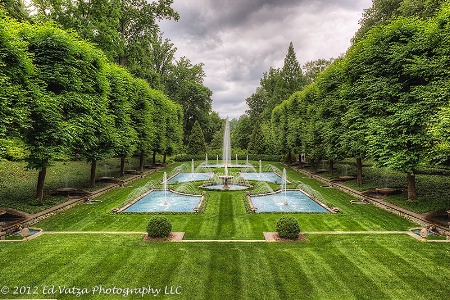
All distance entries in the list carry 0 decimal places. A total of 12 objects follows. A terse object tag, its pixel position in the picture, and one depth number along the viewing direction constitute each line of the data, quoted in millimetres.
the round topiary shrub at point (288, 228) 12913
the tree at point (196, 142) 67638
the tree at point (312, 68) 77000
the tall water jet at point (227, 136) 43459
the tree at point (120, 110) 27703
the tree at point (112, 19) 33000
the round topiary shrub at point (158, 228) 12891
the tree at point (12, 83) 13844
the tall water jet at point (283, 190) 21575
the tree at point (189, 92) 73938
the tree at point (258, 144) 66250
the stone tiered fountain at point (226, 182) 27153
